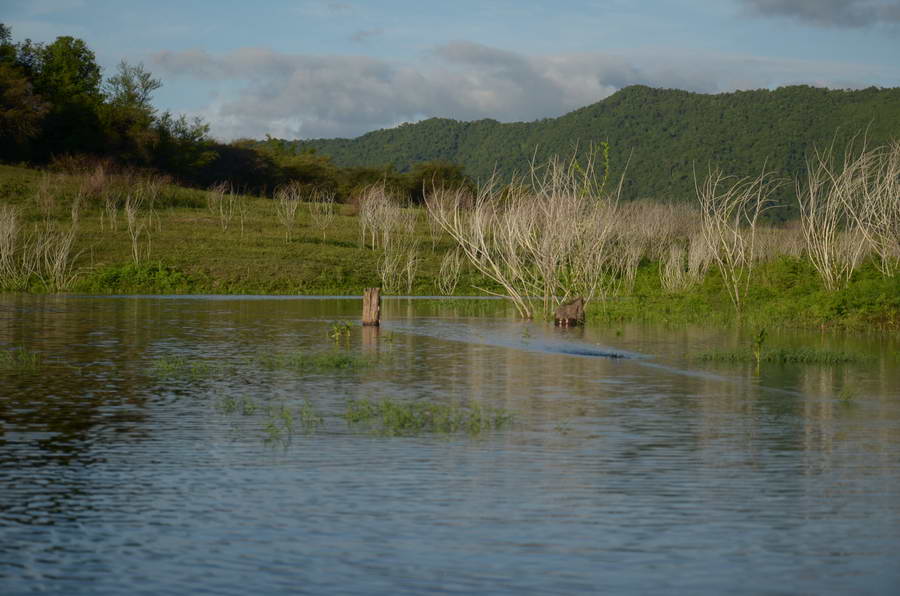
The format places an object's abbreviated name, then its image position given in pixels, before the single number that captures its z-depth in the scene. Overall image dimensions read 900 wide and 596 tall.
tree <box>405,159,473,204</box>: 107.00
